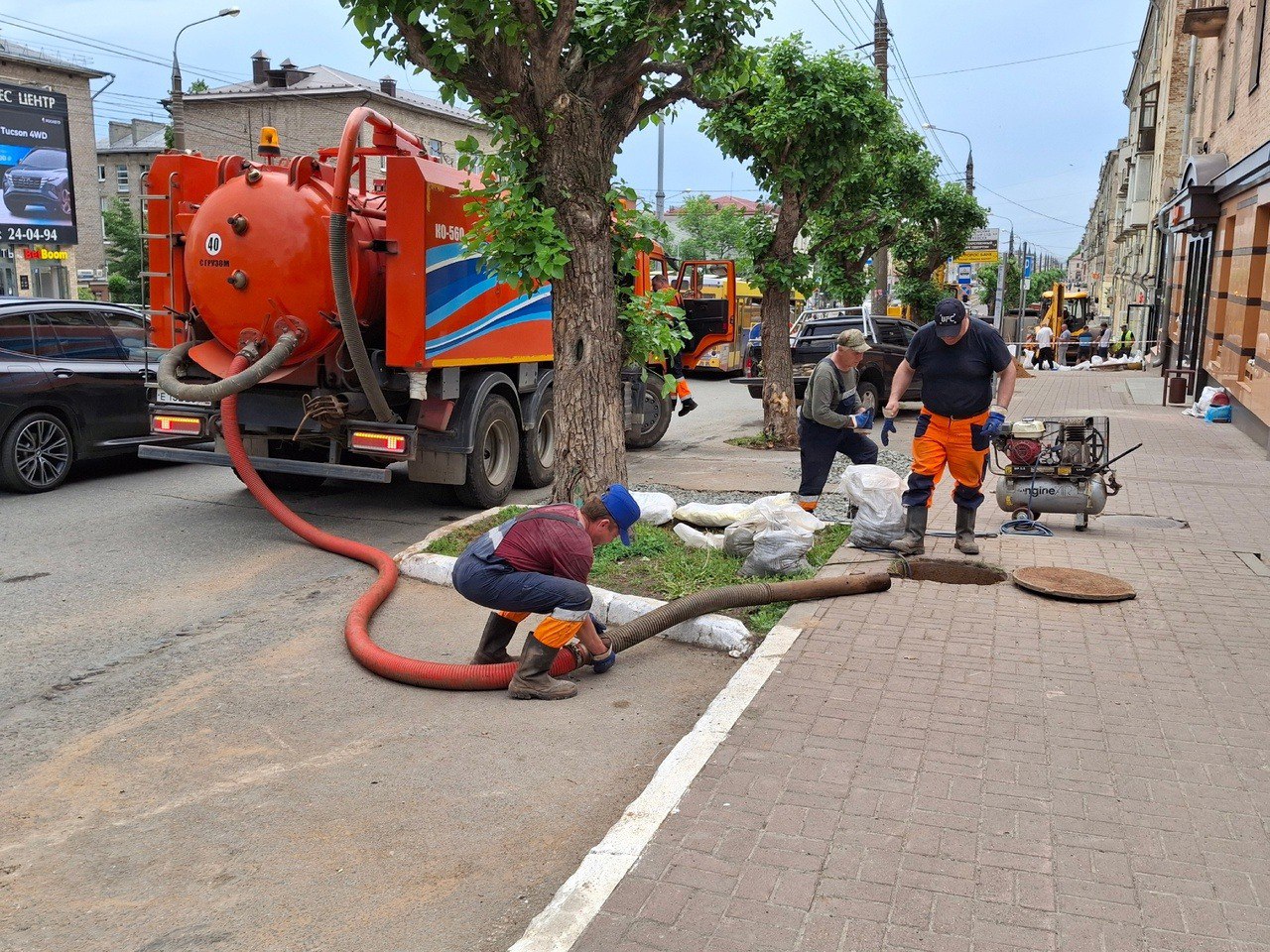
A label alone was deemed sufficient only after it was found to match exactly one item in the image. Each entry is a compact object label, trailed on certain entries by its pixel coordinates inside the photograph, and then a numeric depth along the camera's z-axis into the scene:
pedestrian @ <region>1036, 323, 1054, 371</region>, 34.56
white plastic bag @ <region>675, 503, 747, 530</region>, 7.73
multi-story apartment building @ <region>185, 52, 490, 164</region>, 47.81
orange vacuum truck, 7.89
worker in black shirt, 7.01
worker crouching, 4.82
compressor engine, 8.04
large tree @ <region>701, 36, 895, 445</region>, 12.95
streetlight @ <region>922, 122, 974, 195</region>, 50.81
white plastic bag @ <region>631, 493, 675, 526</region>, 8.15
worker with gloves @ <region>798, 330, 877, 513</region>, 7.90
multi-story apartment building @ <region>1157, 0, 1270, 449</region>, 14.93
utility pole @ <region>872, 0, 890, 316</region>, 25.06
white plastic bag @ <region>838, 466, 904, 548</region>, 7.29
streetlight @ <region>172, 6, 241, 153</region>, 19.56
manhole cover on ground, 6.17
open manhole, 6.70
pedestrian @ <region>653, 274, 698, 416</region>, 14.05
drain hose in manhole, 5.12
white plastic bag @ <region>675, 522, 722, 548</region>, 7.30
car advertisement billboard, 29.73
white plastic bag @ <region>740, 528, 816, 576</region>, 6.68
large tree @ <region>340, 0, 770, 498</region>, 6.95
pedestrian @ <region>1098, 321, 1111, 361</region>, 37.34
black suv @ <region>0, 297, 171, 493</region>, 9.45
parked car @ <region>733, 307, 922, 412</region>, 16.81
